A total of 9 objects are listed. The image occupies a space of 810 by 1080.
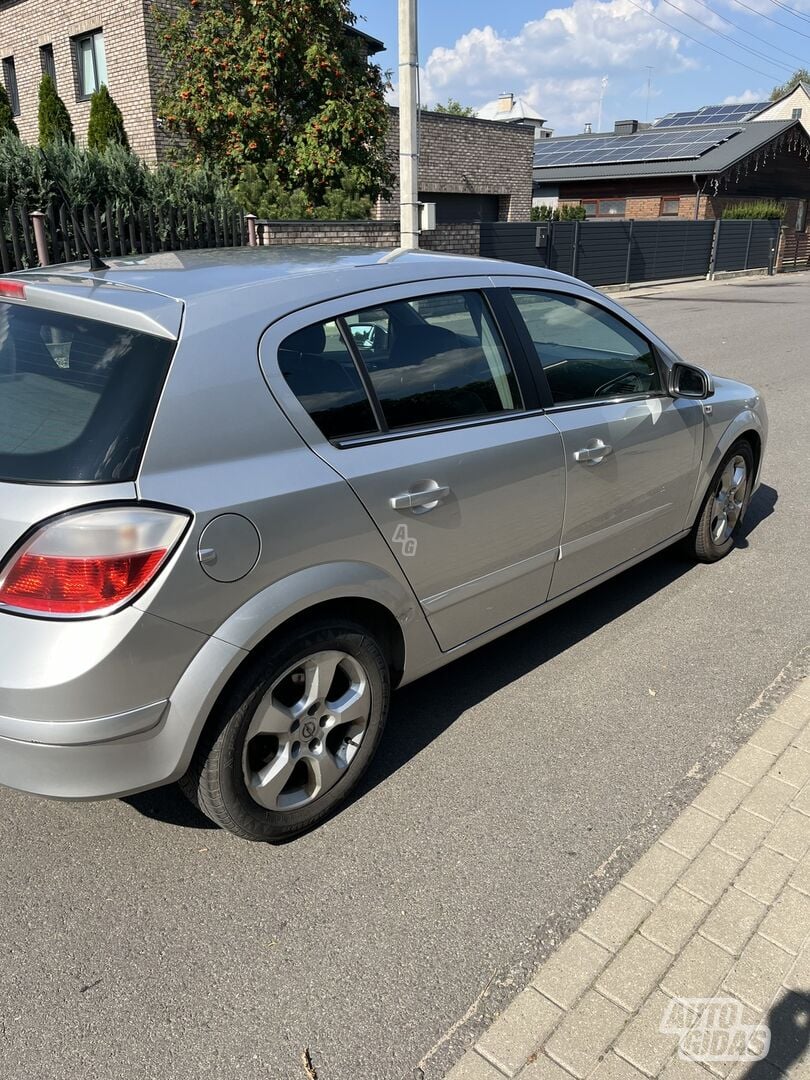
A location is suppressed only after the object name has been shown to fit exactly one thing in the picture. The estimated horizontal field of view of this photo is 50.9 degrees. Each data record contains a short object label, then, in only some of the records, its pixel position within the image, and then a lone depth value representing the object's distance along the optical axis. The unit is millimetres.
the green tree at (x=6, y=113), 18336
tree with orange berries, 14273
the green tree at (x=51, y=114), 18484
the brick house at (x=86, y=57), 17812
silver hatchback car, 2098
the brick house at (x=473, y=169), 24750
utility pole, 11109
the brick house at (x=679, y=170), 33781
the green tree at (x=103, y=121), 17484
